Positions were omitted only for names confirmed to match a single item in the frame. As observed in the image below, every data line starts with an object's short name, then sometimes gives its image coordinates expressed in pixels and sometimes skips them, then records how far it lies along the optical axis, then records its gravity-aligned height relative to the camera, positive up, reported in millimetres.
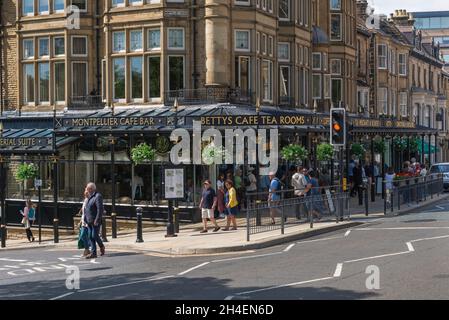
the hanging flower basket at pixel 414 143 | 48294 +539
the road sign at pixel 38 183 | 27722 -969
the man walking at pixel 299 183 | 25594 -1010
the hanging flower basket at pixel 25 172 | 30688 -634
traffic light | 24906 +846
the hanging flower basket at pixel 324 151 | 33094 +69
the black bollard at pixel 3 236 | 26375 -2693
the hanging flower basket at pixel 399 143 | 48031 +546
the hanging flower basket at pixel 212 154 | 26047 -4
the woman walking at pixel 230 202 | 24672 -1551
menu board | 24375 -897
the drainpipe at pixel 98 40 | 34406 +5082
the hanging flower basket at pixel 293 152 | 28781 +34
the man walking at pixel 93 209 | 19172 -1329
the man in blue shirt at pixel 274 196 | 23031 -1330
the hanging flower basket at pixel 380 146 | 41503 +323
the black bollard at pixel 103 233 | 24547 -2466
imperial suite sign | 32594 +575
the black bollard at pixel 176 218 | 25234 -2079
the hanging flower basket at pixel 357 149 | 39162 +167
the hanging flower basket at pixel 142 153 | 28188 +53
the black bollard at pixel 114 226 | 25680 -2369
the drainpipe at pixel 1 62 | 37000 +4434
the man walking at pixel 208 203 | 24953 -1571
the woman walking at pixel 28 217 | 29047 -2300
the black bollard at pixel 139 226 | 23203 -2126
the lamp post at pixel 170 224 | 24375 -2175
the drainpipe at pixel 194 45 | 31203 +4345
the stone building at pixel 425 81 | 63875 +6162
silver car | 43594 -1068
